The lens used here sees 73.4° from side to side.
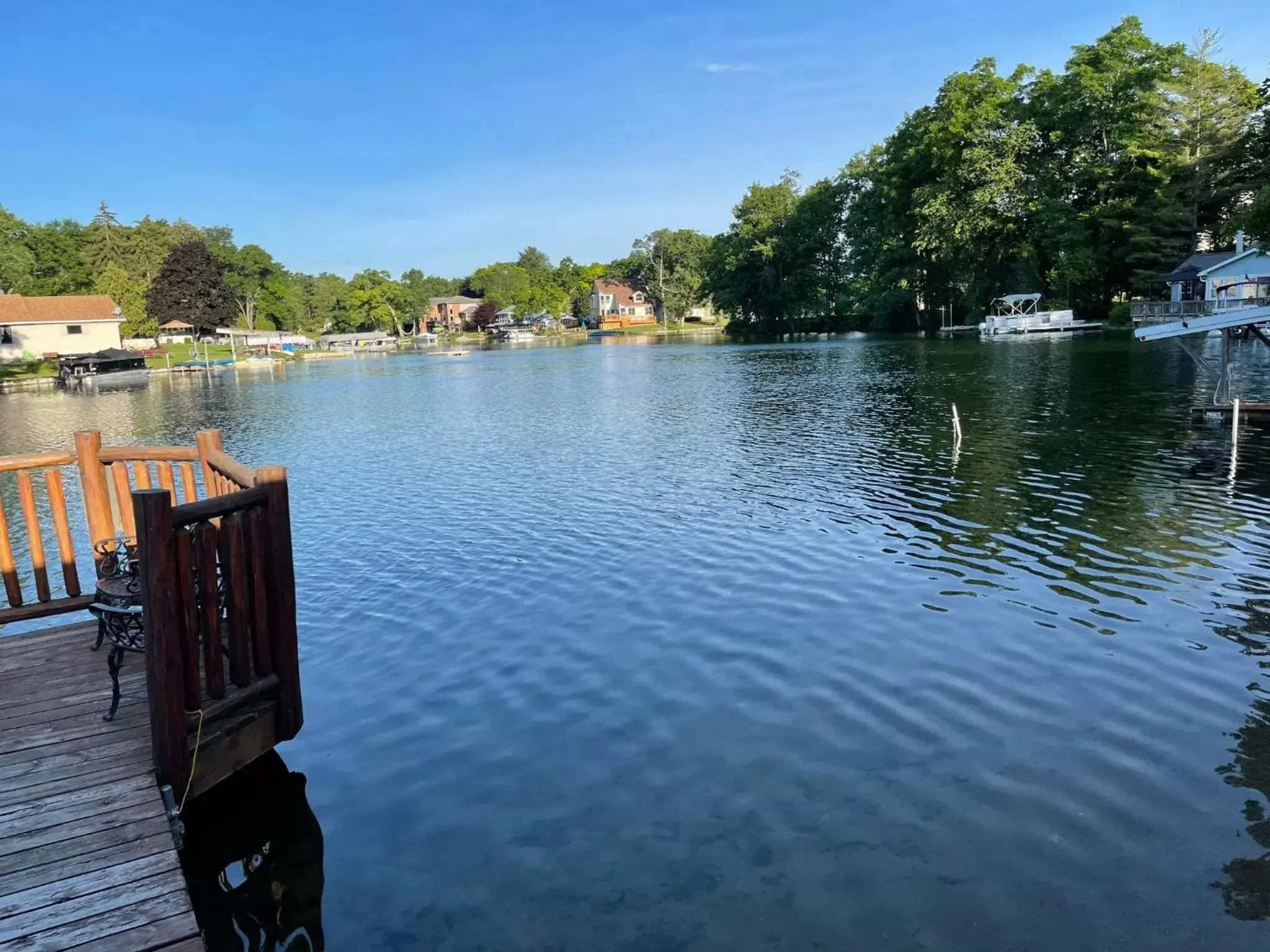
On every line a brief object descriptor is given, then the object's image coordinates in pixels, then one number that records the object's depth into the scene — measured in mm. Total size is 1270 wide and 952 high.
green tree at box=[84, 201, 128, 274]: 108250
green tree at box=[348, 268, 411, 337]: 162625
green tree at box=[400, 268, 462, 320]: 171000
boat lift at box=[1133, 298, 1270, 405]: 19438
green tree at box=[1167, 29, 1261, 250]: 53719
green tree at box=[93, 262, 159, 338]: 90625
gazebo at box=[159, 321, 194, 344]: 93662
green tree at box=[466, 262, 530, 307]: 182625
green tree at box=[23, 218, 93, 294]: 101188
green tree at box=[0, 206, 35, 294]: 81375
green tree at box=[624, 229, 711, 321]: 146250
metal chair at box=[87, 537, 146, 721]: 5887
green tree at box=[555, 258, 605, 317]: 178000
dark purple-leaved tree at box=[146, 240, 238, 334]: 87625
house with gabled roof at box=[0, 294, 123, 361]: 72438
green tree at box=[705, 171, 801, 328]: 100750
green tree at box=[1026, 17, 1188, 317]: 57094
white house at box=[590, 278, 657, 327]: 153625
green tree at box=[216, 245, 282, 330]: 134250
